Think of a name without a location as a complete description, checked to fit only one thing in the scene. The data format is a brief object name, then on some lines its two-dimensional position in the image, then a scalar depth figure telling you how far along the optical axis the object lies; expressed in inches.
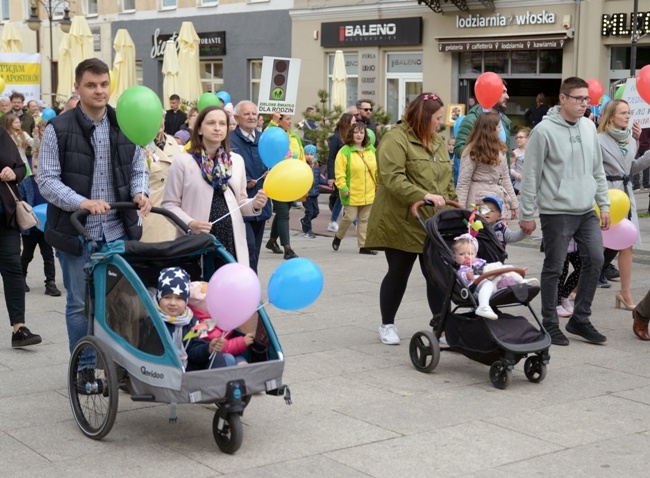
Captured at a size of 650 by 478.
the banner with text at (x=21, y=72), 904.9
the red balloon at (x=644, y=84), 417.4
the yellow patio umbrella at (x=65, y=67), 1024.9
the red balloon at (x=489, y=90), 467.5
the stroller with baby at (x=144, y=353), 212.2
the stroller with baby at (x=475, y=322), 269.7
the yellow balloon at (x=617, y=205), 362.0
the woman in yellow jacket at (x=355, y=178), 525.7
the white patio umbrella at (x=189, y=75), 1101.1
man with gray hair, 372.2
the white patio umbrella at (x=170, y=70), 1102.4
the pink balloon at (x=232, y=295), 208.4
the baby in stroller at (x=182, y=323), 222.1
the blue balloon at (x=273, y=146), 323.3
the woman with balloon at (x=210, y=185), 270.4
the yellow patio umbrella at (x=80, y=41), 1056.8
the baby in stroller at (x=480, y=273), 270.5
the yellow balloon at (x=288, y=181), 273.1
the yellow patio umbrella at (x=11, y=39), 1122.3
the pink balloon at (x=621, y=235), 370.9
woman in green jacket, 304.7
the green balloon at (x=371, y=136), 549.0
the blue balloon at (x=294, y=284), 217.8
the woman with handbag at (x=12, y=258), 313.4
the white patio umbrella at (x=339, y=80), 1008.2
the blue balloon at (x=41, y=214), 389.1
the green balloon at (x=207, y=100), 463.1
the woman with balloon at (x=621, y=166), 374.6
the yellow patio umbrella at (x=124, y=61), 1116.5
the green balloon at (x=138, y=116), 246.1
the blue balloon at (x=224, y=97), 664.5
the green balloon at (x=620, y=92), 502.9
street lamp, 1137.4
